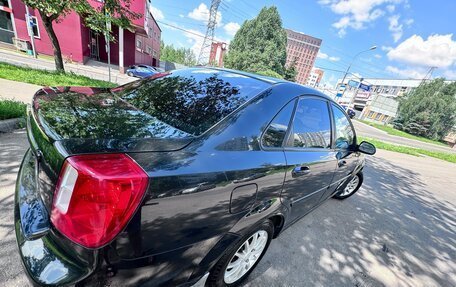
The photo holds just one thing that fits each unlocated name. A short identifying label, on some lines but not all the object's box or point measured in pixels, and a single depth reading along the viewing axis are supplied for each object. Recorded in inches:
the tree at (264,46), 1362.0
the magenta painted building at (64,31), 711.7
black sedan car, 39.9
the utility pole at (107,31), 380.4
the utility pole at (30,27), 677.3
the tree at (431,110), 1434.3
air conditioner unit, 714.1
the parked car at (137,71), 819.4
